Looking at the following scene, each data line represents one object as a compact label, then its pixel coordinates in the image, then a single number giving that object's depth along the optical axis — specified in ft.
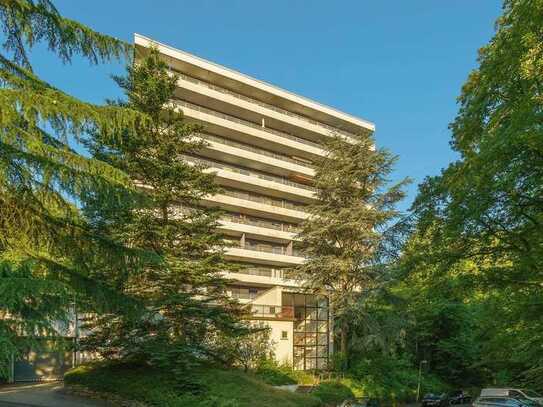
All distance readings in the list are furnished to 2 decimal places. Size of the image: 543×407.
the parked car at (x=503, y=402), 62.08
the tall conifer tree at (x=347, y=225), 96.27
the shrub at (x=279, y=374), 83.56
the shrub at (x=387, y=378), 97.50
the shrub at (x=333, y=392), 82.79
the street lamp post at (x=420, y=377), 108.55
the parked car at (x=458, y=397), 102.68
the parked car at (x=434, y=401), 96.53
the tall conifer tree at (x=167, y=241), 57.93
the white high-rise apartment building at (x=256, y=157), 143.23
